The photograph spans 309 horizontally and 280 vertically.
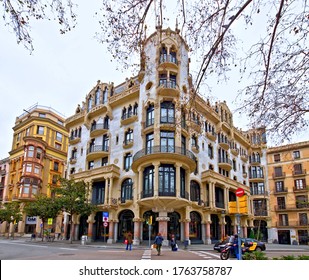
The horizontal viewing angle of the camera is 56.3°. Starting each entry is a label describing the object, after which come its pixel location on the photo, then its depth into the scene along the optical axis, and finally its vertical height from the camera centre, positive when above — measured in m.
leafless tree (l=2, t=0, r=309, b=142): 6.41 +4.60
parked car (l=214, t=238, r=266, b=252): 22.36 -1.70
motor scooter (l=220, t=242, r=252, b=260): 16.34 -1.64
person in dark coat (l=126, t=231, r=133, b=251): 22.53 -1.20
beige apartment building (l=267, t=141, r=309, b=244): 48.28 +4.35
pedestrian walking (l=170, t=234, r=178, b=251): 22.73 -1.81
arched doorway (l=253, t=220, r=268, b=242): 50.92 -0.93
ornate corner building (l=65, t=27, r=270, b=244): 29.72 +6.77
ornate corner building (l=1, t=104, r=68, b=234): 51.19 +11.99
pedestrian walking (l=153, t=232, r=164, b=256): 18.45 -1.29
